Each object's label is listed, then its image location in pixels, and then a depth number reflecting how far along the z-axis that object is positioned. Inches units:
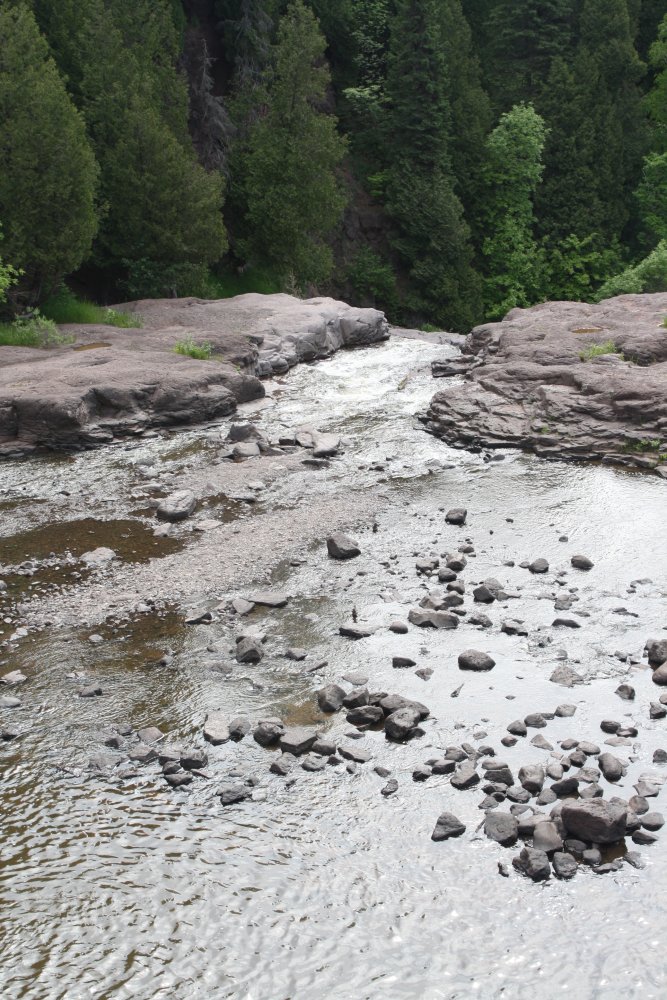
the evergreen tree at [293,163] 1074.1
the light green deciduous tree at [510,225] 1337.4
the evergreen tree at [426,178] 1261.1
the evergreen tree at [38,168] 739.4
